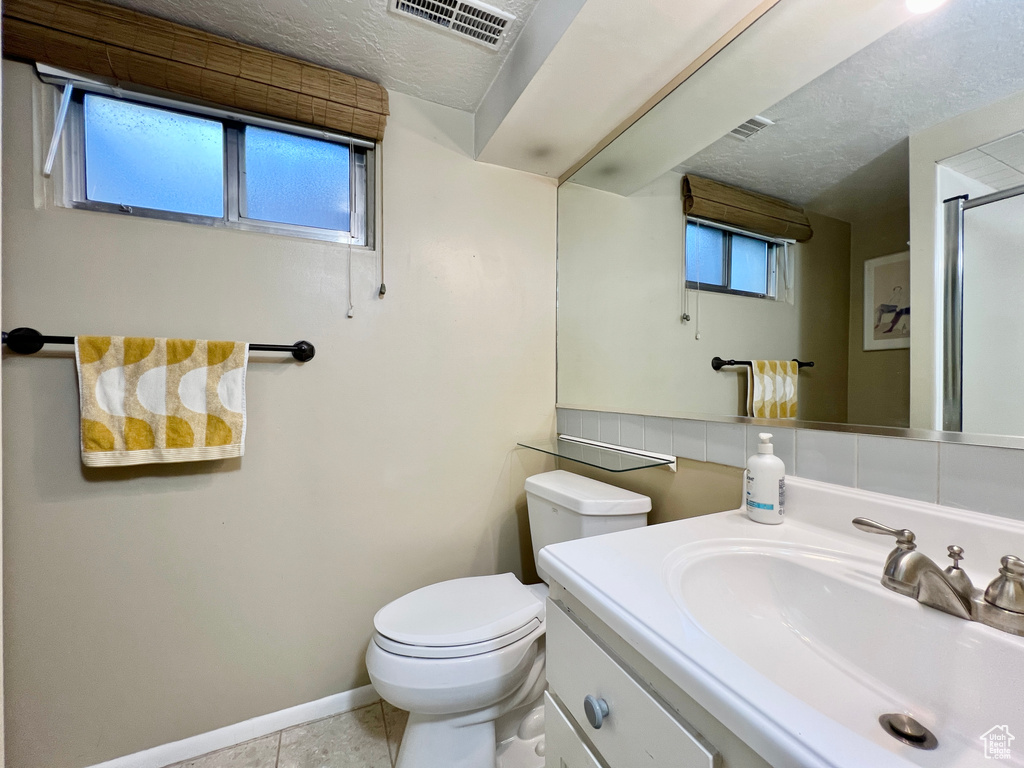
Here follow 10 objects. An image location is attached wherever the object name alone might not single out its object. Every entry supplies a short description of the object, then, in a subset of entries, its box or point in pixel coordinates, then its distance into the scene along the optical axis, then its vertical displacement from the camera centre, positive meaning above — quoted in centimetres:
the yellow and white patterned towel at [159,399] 108 -5
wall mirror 66 +34
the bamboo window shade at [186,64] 104 +86
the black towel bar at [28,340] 102 +10
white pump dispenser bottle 83 -22
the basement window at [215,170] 117 +64
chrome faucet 49 -26
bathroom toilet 100 -68
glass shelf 116 -24
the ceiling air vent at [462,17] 110 +98
